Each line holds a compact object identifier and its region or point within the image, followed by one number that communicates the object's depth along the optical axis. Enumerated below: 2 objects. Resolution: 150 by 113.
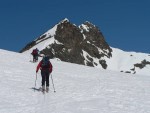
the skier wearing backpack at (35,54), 26.38
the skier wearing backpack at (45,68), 13.45
